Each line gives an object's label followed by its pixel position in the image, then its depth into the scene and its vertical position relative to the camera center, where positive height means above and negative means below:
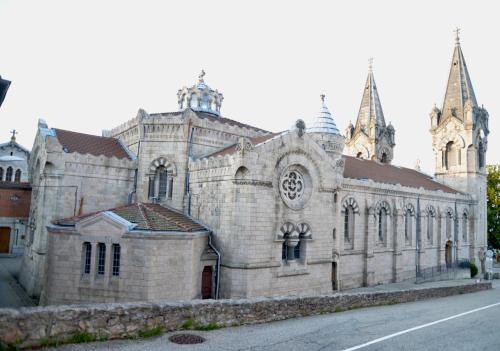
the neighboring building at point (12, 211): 34.69 -0.45
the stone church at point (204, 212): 18.50 +0.10
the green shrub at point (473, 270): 41.79 -4.97
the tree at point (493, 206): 53.50 +2.66
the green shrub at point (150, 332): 10.10 -3.21
